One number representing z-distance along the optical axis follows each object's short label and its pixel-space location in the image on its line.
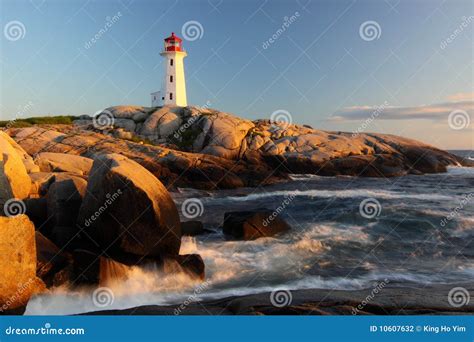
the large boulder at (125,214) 10.57
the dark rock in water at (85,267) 9.39
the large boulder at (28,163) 17.86
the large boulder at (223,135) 40.78
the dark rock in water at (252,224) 14.76
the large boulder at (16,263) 8.06
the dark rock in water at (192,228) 15.12
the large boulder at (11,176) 12.51
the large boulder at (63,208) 11.35
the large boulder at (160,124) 46.59
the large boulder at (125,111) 49.59
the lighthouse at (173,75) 54.84
